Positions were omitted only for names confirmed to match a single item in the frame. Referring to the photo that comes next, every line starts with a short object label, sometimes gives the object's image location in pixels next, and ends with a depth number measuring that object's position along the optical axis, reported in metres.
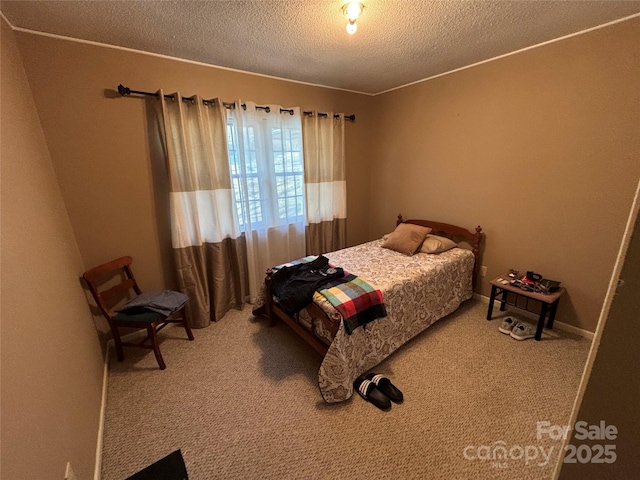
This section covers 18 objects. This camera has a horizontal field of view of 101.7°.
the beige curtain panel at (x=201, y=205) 2.29
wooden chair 1.98
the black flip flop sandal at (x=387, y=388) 1.75
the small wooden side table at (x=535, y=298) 2.16
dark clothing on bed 1.96
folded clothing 2.05
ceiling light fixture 1.54
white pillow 2.74
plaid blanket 1.78
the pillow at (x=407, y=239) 2.79
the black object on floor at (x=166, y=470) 1.32
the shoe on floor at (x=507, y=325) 2.39
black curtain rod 2.03
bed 1.75
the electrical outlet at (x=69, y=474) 1.04
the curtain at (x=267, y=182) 2.65
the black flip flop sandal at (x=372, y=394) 1.70
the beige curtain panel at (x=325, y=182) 3.12
